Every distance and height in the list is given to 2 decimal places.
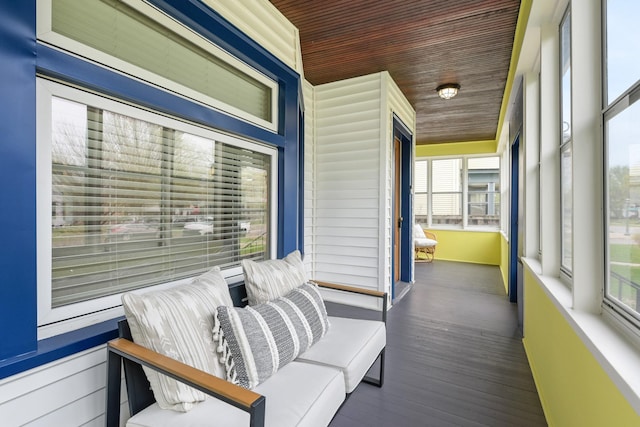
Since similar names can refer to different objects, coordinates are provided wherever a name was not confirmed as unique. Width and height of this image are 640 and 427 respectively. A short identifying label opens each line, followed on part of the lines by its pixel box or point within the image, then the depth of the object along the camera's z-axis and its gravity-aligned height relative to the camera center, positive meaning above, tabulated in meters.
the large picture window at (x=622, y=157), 1.04 +0.21
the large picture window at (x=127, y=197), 1.29 +0.09
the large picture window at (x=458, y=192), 7.31 +0.51
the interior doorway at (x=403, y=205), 4.90 +0.13
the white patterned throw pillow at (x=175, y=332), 1.21 -0.49
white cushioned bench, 1.10 -0.73
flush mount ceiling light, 3.96 +1.60
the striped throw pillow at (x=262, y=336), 1.37 -0.60
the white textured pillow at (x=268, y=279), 1.82 -0.41
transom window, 1.29 +0.87
